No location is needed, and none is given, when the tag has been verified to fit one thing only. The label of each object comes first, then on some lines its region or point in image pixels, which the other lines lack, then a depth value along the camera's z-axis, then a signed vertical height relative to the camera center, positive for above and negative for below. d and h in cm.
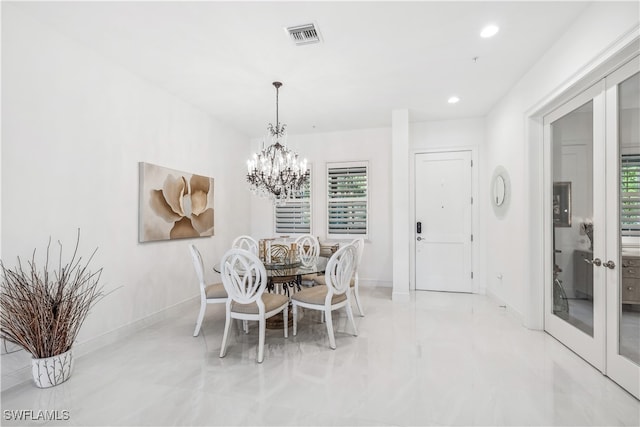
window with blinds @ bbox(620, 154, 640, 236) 207 +14
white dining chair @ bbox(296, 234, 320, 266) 359 -52
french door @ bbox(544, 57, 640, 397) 212 -7
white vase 224 -116
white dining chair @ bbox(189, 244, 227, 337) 313 -85
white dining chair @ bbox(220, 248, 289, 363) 262 -72
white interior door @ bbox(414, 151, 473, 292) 495 -11
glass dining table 302 -57
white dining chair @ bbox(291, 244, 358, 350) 291 -80
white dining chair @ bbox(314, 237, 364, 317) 379 -84
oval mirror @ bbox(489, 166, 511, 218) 391 +32
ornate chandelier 354 +51
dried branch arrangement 217 -71
